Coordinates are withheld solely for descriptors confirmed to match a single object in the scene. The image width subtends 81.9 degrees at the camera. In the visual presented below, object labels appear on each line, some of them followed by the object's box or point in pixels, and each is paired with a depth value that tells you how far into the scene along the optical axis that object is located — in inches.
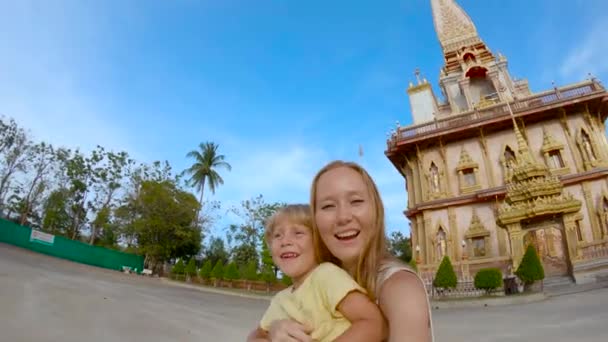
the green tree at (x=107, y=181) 1488.7
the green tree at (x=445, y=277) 524.4
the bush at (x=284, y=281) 767.0
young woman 53.4
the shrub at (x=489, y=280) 482.3
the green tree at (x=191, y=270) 945.5
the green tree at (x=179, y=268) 986.1
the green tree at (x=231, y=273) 843.4
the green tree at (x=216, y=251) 1483.8
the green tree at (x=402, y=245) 1466.5
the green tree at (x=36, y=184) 1405.0
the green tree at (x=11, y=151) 1316.4
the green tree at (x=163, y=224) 1098.7
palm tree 1460.4
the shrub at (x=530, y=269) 454.6
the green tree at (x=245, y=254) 1398.9
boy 49.4
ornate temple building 561.0
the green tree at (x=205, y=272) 894.9
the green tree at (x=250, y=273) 836.9
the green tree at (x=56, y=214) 1486.2
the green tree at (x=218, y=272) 860.6
